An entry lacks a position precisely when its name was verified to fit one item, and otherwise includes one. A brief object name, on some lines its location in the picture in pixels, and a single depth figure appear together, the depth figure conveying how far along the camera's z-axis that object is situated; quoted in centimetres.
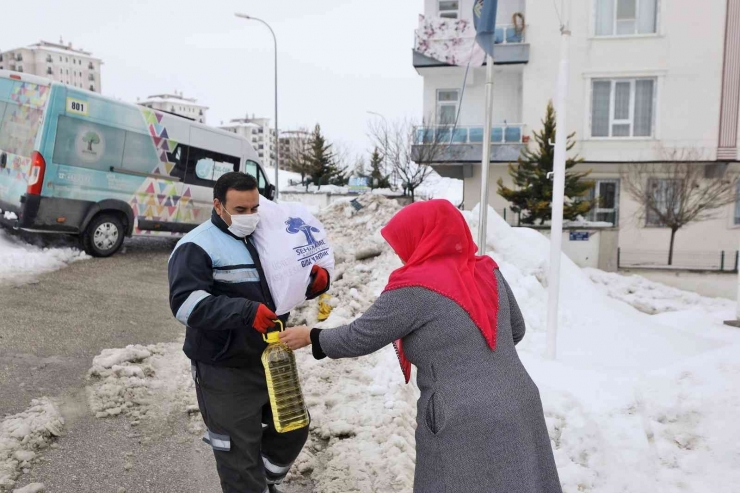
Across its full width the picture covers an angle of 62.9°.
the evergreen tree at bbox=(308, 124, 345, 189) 4325
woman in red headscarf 239
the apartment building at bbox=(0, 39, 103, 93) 10669
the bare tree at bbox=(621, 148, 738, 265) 1855
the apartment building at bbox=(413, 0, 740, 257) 1978
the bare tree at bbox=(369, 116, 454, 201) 2202
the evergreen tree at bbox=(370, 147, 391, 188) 3675
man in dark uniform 302
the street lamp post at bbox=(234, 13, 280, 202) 2893
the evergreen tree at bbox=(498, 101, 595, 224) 1786
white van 941
